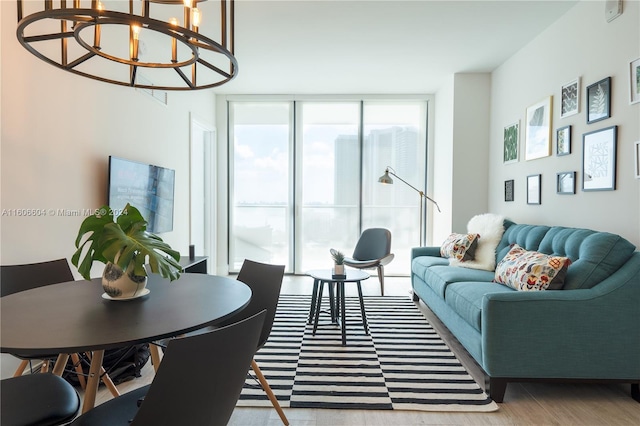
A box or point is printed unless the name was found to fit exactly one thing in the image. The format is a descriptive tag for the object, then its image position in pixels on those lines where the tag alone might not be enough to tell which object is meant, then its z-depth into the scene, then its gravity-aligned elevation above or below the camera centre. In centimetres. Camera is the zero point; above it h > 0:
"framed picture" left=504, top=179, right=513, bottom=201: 407 +18
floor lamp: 486 +35
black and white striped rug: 214 -114
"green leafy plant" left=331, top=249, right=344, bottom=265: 322 -47
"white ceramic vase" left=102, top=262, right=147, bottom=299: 149 -32
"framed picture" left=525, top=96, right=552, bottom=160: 337 +73
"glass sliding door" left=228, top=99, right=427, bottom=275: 568 +47
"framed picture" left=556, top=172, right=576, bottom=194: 300 +20
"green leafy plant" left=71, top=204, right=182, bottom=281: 144 -18
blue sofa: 209 -73
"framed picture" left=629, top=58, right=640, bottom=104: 237 +83
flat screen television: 296 +12
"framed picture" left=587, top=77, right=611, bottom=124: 262 +79
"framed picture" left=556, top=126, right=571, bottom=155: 307 +57
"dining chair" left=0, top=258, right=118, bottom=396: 190 -42
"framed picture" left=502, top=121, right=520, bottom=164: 396 +71
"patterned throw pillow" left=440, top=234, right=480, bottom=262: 373 -43
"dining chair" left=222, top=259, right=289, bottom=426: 191 -49
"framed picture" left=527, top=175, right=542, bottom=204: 353 +17
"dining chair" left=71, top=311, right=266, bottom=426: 95 -48
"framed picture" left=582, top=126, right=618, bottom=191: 257 +35
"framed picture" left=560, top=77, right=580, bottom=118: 296 +90
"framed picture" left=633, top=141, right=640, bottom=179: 236 +33
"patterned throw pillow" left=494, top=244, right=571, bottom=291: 230 -44
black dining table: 109 -40
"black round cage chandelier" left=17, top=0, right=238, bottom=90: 117 +108
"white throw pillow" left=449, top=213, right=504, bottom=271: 357 -38
